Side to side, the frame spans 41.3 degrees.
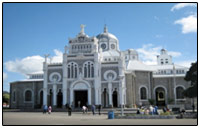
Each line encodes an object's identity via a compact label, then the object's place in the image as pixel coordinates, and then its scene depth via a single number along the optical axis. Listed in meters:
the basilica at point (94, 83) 53.06
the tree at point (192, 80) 33.88
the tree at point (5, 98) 98.44
